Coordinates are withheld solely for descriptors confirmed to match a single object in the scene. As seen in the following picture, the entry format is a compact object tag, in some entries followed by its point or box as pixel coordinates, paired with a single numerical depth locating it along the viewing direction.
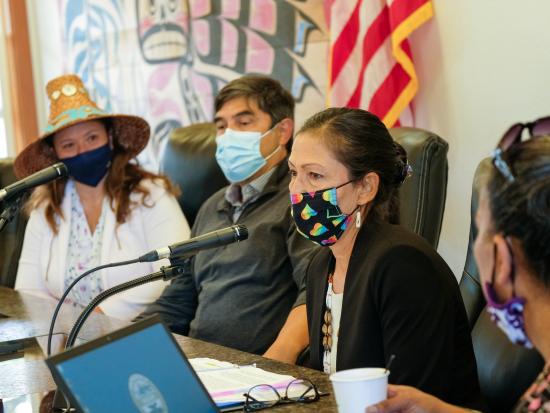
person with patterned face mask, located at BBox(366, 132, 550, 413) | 1.93
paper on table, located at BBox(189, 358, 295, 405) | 2.32
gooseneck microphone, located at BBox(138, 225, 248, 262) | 2.29
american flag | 3.38
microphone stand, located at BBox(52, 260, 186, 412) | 2.31
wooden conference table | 2.36
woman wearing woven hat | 3.41
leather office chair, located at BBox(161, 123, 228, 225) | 3.50
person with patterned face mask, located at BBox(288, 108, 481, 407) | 2.37
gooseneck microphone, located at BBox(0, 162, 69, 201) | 2.61
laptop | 2.04
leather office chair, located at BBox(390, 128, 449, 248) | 2.78
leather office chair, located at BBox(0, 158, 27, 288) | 3.86
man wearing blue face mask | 3.02
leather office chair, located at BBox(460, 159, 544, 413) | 2.44
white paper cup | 2.02
